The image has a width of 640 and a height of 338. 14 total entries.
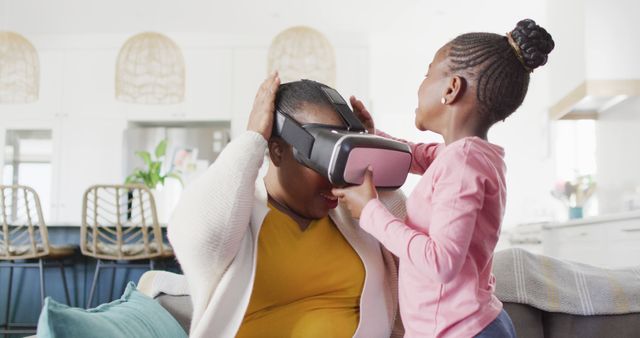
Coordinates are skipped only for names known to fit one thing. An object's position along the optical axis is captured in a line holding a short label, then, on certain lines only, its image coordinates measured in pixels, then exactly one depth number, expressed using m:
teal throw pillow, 0.82
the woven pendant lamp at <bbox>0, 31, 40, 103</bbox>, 4.54
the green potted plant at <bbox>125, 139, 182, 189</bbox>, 3.91
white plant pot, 3.58
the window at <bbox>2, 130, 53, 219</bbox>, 5.48
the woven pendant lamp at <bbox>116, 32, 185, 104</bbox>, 4.52
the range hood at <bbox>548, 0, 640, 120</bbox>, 3.35
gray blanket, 1.28
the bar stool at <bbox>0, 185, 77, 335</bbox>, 3.06
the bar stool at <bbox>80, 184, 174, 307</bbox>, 3.03
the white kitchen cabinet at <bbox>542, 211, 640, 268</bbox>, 2.67
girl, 0.85
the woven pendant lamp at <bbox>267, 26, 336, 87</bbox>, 4.27
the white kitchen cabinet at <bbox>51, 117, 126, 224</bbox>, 5.34
